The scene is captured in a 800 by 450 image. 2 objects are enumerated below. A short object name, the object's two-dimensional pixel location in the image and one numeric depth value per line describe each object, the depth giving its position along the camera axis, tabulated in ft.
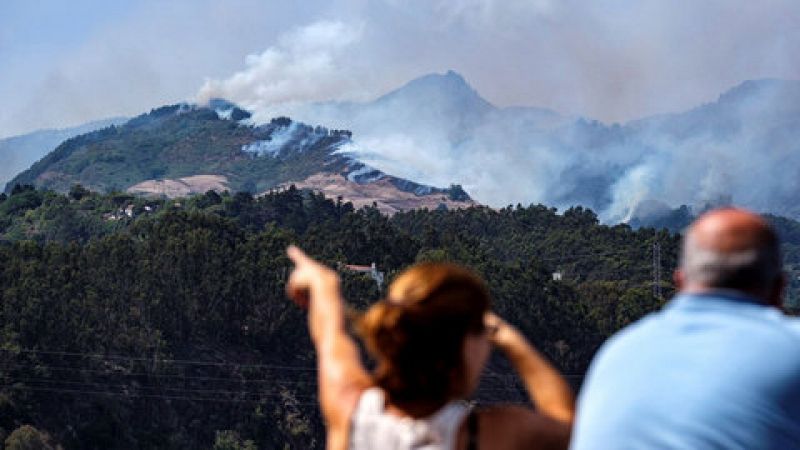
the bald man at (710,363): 31.71
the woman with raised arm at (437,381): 33.09
